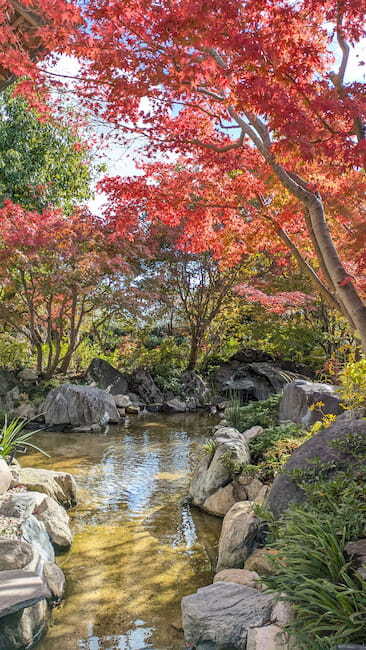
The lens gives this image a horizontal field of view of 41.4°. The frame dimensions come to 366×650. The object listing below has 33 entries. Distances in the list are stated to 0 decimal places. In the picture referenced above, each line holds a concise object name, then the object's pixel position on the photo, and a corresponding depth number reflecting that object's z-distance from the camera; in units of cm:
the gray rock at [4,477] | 469
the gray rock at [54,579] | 365
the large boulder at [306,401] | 640
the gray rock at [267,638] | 257
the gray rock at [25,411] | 1061
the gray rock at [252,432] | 646
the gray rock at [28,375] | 1210
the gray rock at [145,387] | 1313
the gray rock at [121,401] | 1202
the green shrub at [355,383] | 489
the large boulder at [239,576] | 354
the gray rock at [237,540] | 406
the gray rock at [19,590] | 298
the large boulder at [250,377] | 1301
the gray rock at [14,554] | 347
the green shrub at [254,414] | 728
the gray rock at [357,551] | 259
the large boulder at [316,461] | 382
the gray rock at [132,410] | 1193
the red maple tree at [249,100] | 376
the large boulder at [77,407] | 1006
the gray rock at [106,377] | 1265
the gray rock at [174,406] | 1249
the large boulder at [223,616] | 288
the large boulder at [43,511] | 420
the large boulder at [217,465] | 558
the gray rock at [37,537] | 385
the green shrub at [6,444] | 553
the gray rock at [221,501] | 539
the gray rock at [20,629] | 299
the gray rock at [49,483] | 521
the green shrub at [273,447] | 529
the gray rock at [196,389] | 1324
